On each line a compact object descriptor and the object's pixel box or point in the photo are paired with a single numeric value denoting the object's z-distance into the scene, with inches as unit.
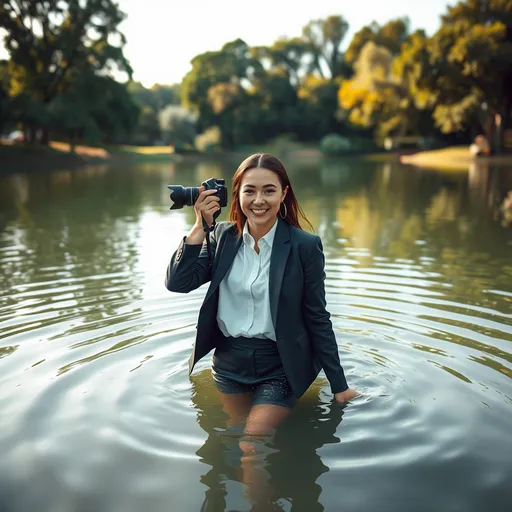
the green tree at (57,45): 1380.4
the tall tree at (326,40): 2711.6
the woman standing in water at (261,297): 125.5
